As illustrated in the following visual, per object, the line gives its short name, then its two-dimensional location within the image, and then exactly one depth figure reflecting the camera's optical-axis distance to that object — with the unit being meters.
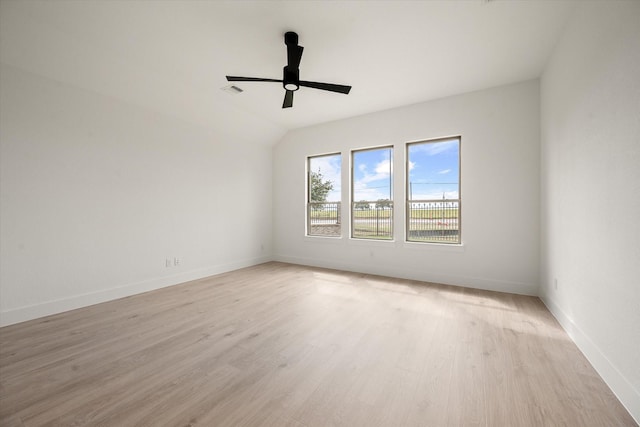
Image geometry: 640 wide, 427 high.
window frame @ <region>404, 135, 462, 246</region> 4.18
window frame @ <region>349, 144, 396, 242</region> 4.76
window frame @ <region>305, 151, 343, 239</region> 5.61
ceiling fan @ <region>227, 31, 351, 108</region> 2.64
